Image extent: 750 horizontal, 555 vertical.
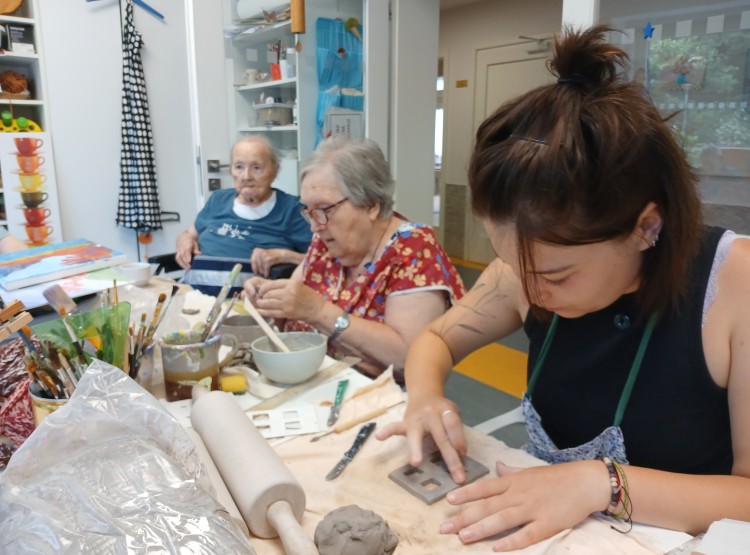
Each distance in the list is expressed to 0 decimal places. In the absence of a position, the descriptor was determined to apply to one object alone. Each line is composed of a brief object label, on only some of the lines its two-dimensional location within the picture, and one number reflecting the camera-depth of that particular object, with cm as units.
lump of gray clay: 64
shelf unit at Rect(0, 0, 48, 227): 311
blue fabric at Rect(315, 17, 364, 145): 330
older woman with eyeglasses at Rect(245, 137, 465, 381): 145
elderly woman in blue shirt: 267
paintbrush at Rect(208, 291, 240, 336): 107
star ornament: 218
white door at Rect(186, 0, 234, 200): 309
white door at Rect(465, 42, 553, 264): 508
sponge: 108
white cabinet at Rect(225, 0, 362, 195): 327
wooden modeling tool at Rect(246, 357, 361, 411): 105
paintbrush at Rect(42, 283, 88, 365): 100
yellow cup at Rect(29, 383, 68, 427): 86
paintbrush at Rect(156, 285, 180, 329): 107
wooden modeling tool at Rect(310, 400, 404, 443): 95
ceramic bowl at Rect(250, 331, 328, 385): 110
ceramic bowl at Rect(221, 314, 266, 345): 131
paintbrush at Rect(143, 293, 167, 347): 102
